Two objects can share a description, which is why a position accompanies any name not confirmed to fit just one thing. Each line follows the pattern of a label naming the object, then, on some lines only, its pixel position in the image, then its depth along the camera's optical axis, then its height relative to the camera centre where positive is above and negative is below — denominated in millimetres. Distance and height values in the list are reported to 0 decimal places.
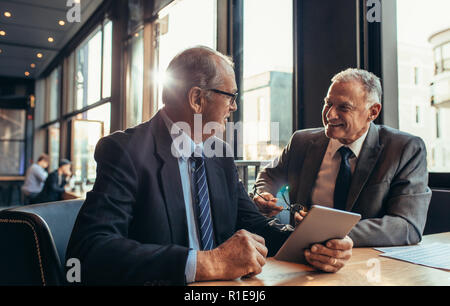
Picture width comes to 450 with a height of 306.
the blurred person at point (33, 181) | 6805 -262
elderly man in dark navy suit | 870 -119
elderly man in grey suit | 1427 -1
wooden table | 869 -285
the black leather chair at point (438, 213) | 1844 -238
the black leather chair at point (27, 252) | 948 -229
